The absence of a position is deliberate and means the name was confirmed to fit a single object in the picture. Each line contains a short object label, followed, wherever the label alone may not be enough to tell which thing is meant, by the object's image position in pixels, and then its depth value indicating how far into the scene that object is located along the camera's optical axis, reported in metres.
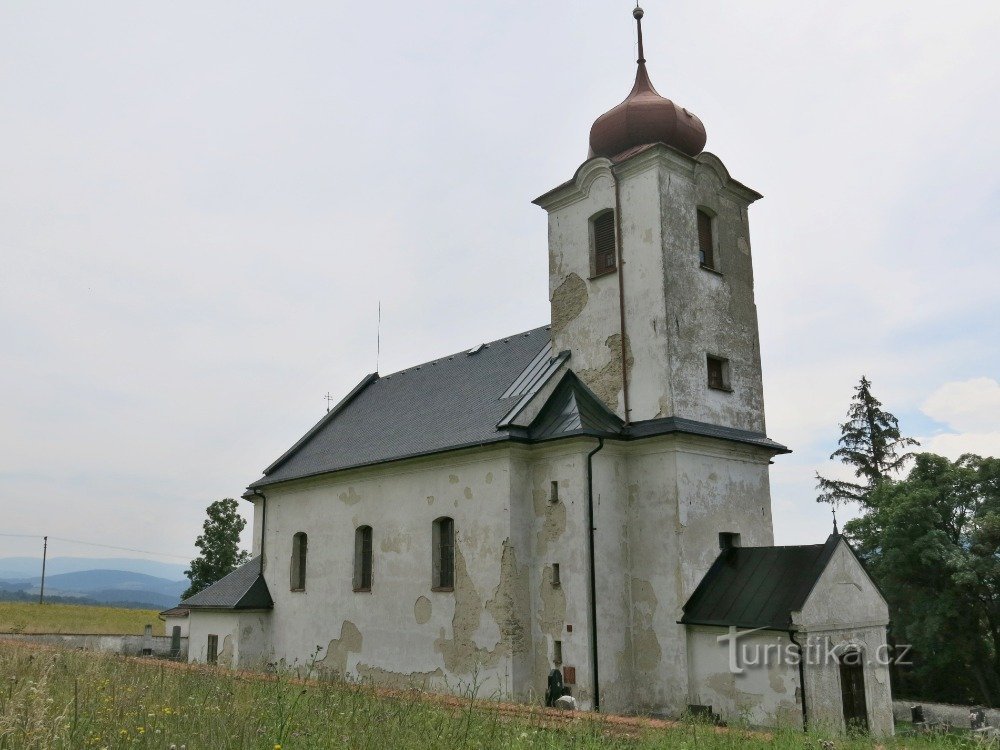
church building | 15.45
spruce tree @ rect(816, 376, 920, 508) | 40.81
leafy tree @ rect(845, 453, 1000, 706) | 31.62
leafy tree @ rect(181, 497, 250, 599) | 44.03
